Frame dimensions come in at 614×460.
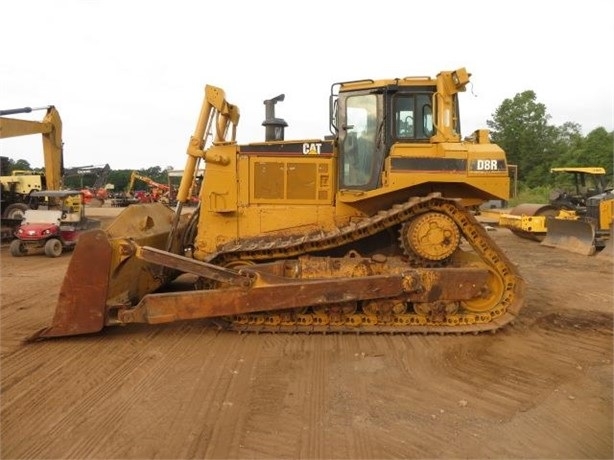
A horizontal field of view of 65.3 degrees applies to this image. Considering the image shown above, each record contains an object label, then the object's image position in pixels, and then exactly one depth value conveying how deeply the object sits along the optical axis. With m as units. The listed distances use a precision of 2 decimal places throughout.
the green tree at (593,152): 34.52
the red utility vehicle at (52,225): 12.59
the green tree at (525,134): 41.78
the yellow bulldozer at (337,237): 5.27
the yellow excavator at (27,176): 14.62
